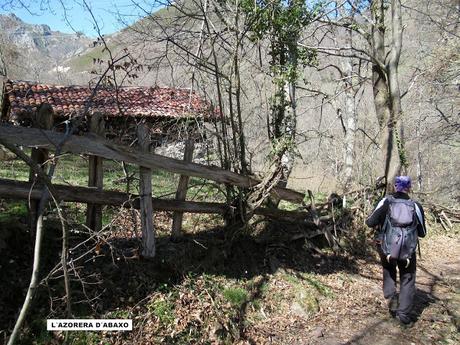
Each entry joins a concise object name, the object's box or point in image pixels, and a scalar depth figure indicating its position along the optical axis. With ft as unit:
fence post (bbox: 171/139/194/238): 18.06
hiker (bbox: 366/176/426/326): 17.15
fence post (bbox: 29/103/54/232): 13.65
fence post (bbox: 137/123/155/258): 15.99
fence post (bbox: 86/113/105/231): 15.97
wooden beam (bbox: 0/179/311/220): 13.70
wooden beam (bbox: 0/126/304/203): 12.46
